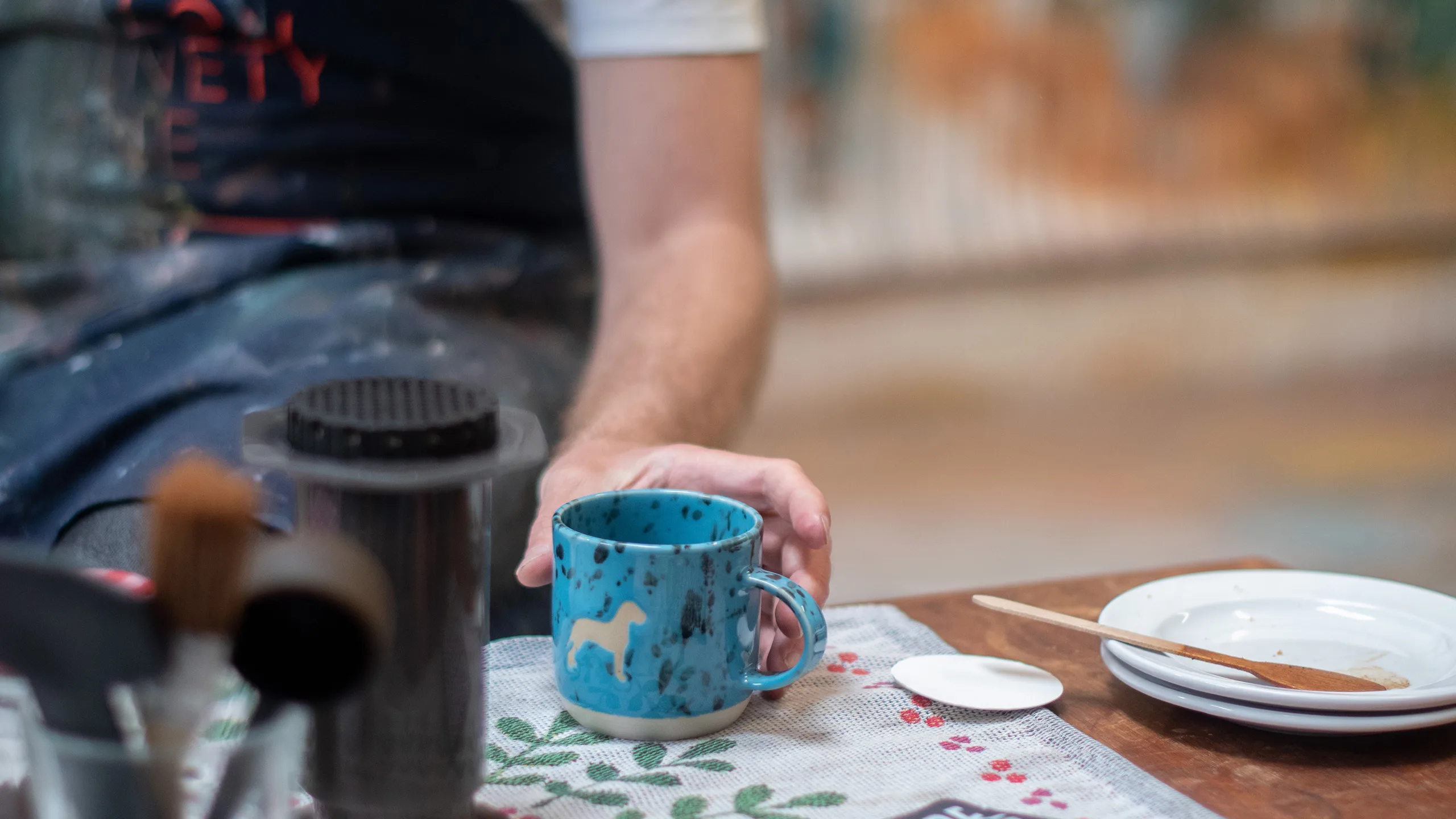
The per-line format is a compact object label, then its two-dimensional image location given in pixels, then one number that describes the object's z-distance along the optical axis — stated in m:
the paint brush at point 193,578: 1.03
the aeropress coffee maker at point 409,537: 1.10
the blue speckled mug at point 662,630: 1.24
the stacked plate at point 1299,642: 1.23
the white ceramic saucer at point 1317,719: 1.23
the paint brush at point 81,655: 1.00
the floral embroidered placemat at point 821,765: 1.21
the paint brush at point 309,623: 1.04
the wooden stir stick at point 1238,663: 1.25
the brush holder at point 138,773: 1.05
